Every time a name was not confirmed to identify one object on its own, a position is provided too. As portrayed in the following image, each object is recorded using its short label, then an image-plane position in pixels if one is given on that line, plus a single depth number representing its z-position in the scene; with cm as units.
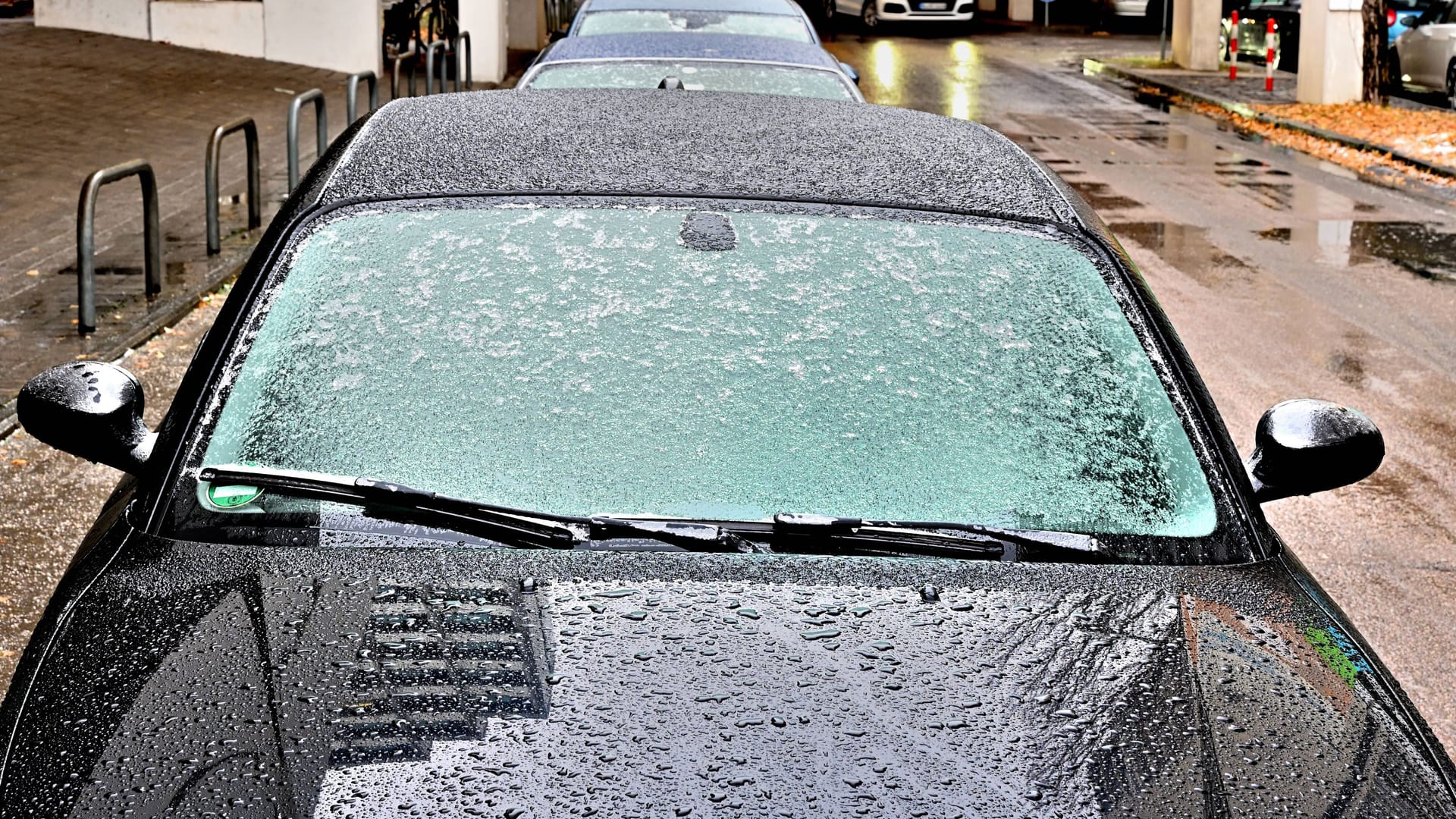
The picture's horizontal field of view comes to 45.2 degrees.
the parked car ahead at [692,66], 877
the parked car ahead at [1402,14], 2372
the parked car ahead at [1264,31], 2891
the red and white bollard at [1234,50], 2691
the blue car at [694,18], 1159
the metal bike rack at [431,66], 1962
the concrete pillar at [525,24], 3117
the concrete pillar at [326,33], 2452
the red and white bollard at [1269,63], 2460
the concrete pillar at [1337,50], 2208
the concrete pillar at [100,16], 2508
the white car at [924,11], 3816
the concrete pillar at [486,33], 2519
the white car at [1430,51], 2167
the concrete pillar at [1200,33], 2898
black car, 214
